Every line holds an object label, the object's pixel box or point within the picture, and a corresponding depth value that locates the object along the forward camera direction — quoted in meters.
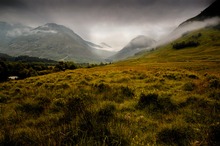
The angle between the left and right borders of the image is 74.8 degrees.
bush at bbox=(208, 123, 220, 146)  3.88
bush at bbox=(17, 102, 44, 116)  7.18
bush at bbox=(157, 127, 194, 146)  4.25
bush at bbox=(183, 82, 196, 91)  10.37
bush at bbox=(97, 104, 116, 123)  5.07
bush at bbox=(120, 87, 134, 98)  9.07
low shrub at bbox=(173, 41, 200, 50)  141.55
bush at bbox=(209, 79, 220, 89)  10.04
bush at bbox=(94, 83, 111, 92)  10.15
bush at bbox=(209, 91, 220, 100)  7.86
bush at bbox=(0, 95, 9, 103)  10.46
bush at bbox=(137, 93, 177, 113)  6.81
